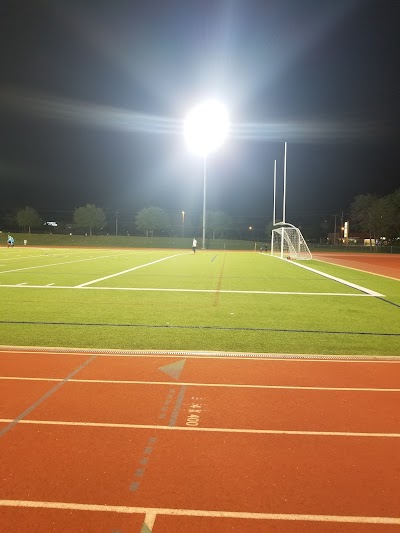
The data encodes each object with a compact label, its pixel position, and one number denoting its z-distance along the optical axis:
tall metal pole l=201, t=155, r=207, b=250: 50.03
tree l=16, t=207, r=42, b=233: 93.44
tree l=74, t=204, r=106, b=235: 95.39
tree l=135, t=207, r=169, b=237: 97.50
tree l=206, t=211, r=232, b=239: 102.47
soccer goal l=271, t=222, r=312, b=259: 35.49
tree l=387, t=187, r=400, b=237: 74.94
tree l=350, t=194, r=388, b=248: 76.12
